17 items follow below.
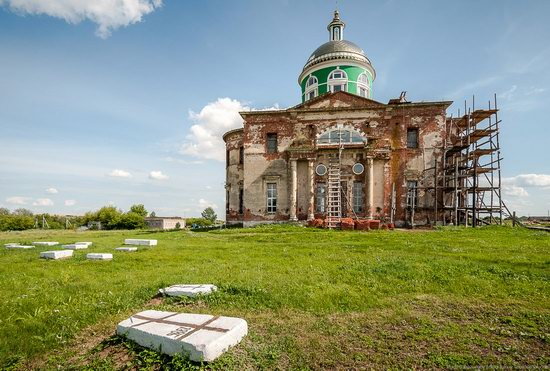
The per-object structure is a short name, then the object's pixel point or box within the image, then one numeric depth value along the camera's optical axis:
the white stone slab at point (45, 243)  13.05
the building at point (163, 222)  38.81
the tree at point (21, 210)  58.65
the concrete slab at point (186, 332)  3.42
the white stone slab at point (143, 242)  12.71
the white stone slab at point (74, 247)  11.53
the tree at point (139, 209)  44.31
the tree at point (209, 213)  67.34
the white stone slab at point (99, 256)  9.15
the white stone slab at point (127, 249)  11.01
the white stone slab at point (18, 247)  11.99
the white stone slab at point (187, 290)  5.41
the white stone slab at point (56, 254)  9.34
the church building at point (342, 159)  21.84
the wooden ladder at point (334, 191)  21.03
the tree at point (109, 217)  37.28
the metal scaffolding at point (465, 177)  20.39
